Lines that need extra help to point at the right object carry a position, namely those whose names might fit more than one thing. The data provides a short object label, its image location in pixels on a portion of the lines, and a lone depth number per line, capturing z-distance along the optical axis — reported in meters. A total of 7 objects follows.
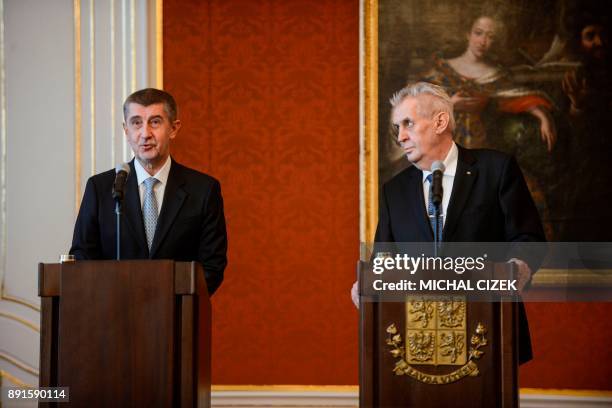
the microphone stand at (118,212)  7.34
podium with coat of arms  6.91
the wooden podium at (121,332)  6.81
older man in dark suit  8.31
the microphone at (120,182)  7.39
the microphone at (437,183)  7.07
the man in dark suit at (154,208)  8.31
